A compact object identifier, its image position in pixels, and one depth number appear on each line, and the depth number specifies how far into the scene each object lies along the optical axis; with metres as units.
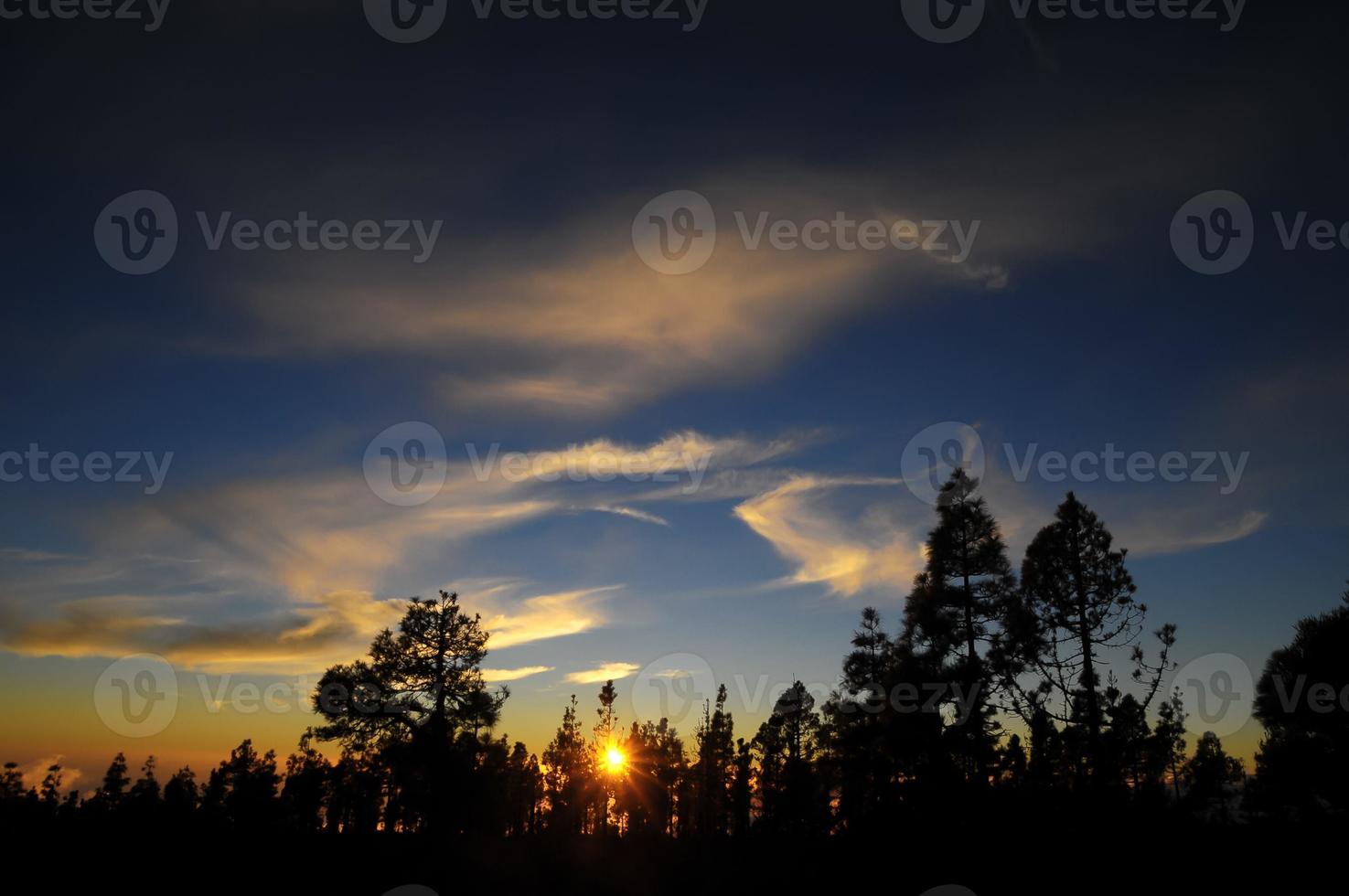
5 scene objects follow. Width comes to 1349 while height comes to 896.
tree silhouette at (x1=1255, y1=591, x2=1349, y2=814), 18.66
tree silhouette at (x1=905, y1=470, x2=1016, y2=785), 28.59
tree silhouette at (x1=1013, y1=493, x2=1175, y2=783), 27.98
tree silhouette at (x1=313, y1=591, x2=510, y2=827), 33.72
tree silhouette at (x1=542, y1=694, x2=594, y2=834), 72.62
